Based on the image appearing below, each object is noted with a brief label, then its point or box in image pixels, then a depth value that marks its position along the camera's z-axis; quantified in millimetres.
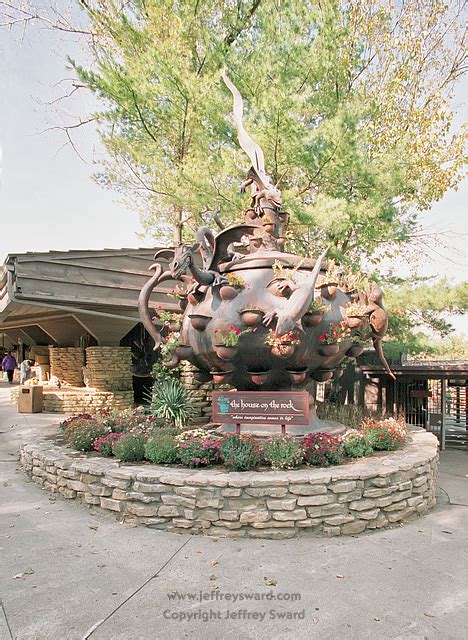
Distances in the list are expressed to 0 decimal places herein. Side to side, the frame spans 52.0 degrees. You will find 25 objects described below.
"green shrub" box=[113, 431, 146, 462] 6230
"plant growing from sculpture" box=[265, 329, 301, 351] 6301
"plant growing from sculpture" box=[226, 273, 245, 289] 6777
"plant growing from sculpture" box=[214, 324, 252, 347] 6488
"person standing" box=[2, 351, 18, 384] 24212
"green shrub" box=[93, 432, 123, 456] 6641
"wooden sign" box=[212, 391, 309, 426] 6012
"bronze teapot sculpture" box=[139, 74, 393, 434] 6512
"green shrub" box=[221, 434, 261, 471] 5676
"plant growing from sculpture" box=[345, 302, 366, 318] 7156
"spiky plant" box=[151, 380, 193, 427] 8484
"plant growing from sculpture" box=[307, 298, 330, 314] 6625
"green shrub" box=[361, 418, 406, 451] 6910
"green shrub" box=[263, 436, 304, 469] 5715
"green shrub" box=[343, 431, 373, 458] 6387
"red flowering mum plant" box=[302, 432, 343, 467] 5832
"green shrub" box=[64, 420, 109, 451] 6992
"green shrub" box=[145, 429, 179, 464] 6062
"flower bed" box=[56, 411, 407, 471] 5793
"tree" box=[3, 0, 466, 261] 10773
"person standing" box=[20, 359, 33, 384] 18838
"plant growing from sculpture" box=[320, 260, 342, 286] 7054
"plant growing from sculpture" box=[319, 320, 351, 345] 6902
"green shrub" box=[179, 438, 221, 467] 5918
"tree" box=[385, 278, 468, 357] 9867
